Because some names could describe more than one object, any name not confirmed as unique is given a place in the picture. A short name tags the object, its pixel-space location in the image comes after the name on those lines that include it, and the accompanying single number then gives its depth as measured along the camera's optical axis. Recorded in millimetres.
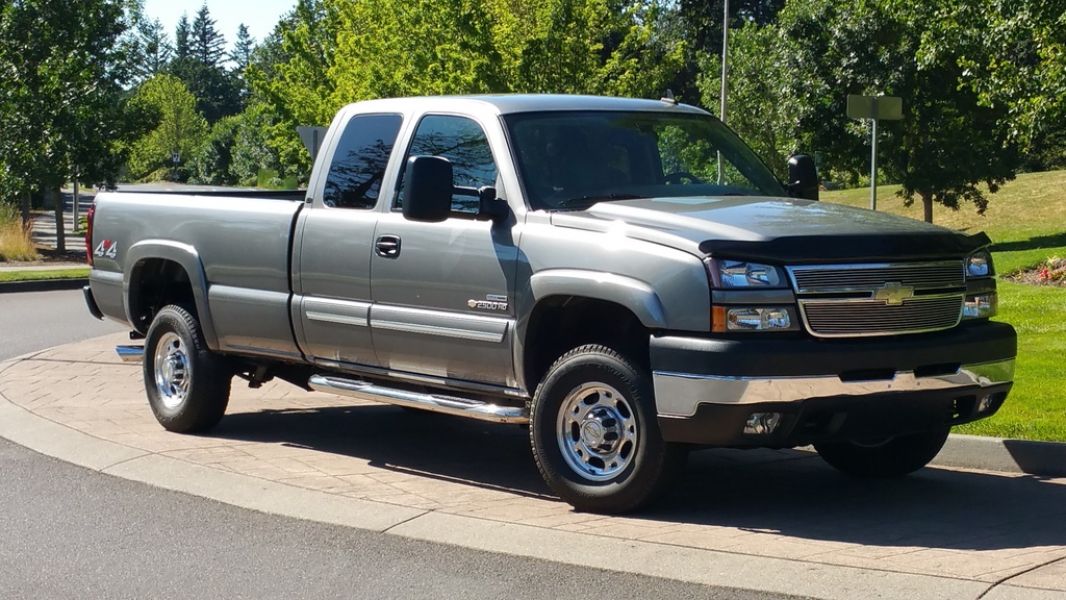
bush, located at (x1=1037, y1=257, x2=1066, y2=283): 20375
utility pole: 43256
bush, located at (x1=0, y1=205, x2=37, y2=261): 31516
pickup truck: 6637
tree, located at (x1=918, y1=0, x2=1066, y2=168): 18984
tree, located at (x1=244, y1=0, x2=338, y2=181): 40625
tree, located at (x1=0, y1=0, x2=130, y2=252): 32875
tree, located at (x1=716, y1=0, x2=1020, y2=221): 36812
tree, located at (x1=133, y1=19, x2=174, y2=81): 35688
